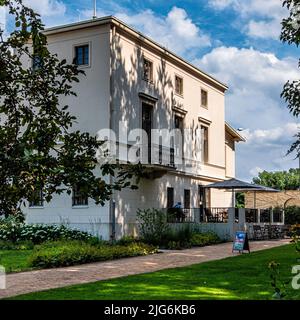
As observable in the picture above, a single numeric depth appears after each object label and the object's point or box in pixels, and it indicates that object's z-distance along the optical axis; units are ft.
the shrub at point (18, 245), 71.25
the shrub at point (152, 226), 75.77
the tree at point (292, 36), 47.37
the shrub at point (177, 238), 73.71
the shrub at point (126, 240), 75.05
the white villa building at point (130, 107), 80.79
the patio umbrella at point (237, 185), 95.86
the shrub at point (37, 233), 77.10
